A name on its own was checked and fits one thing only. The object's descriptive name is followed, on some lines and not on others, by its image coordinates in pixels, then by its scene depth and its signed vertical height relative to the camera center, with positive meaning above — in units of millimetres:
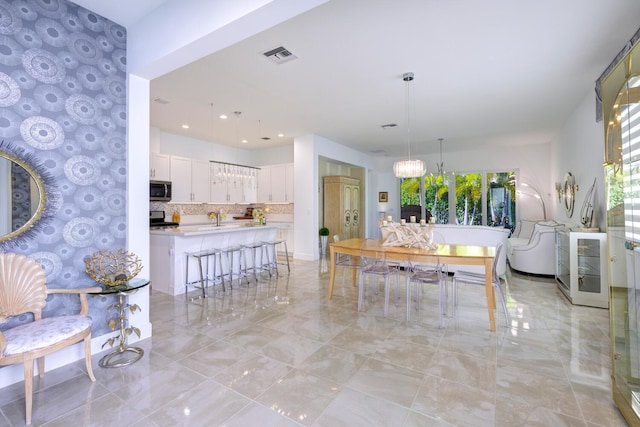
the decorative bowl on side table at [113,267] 2324 -463
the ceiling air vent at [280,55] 3033 +1713
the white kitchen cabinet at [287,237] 7352 -634
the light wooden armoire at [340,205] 7871 +189
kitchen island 4164 -567
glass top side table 2291 -1008
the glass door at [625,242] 1626 -188
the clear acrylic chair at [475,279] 3012 -729
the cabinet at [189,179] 6234 +752
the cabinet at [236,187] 5331 +621
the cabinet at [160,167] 5809 +945
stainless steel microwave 5574 +430
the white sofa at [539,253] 4938 -742
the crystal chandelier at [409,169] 4961 +750
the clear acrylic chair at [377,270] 3340 -709
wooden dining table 2918 -476
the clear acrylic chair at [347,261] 3836 -672
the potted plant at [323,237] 7465 -668
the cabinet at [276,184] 7371 +751
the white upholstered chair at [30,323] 1720 -763
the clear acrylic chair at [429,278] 3135 -739
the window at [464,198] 8039 +402
